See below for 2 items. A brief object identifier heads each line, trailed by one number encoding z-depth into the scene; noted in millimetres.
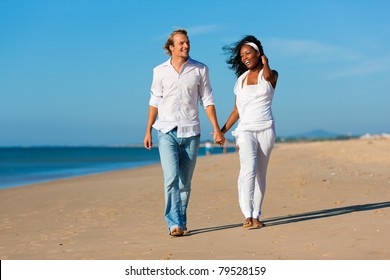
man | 6809
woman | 7168
